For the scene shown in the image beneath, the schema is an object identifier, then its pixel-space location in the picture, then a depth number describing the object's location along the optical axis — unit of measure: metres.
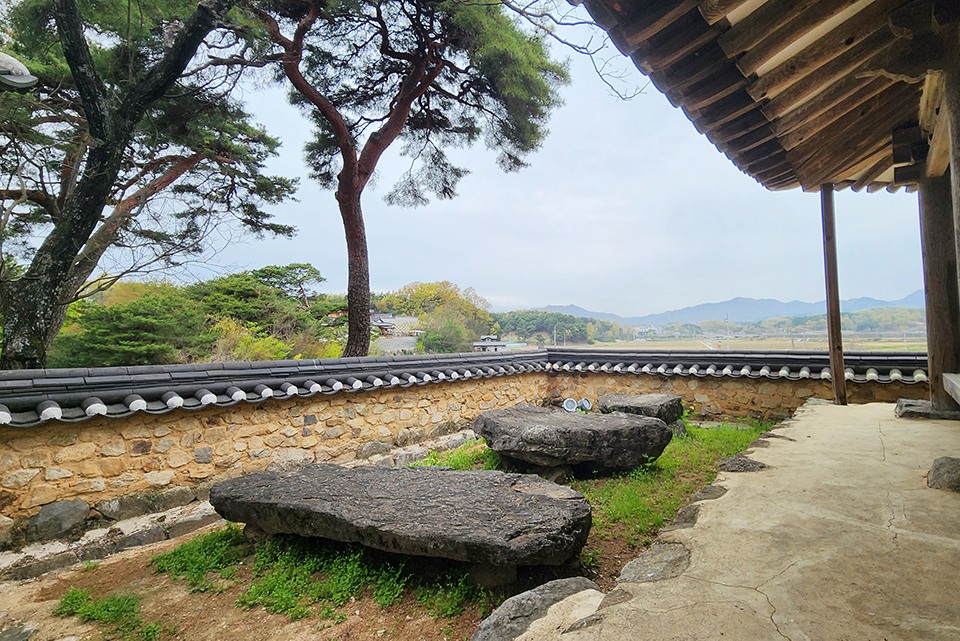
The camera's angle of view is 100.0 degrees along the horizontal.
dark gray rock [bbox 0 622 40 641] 2.29
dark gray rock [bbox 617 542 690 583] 1.71
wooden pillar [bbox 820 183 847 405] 5.11
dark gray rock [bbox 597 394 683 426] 5.64
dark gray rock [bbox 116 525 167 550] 3.38
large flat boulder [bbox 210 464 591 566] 2.30
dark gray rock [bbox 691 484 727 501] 2.51
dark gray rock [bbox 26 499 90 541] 3.15
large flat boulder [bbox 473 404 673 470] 4.12
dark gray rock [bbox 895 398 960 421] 4.00
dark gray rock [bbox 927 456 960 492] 2.30
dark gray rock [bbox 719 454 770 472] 2.98
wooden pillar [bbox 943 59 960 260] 2.19
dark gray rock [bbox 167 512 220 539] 3.64
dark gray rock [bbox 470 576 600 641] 1.64
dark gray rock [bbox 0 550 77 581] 2.90
